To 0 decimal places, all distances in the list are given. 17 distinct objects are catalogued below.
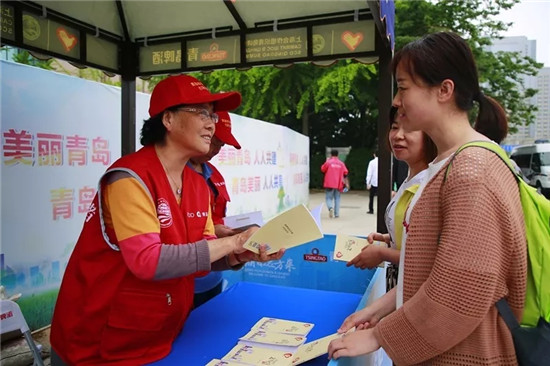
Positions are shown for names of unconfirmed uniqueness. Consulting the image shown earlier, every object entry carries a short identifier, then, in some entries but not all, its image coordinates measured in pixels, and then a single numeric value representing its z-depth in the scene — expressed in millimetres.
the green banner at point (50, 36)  2856
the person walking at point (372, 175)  10883
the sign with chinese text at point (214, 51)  3557
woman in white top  2020
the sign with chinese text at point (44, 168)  3443
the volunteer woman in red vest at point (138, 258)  1385
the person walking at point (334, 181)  10609
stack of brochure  1472
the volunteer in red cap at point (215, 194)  2490
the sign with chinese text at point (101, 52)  3422
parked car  15387
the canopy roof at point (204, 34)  3049
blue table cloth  1610
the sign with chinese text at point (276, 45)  3381
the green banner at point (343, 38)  3182
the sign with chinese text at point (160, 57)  3729
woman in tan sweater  936
